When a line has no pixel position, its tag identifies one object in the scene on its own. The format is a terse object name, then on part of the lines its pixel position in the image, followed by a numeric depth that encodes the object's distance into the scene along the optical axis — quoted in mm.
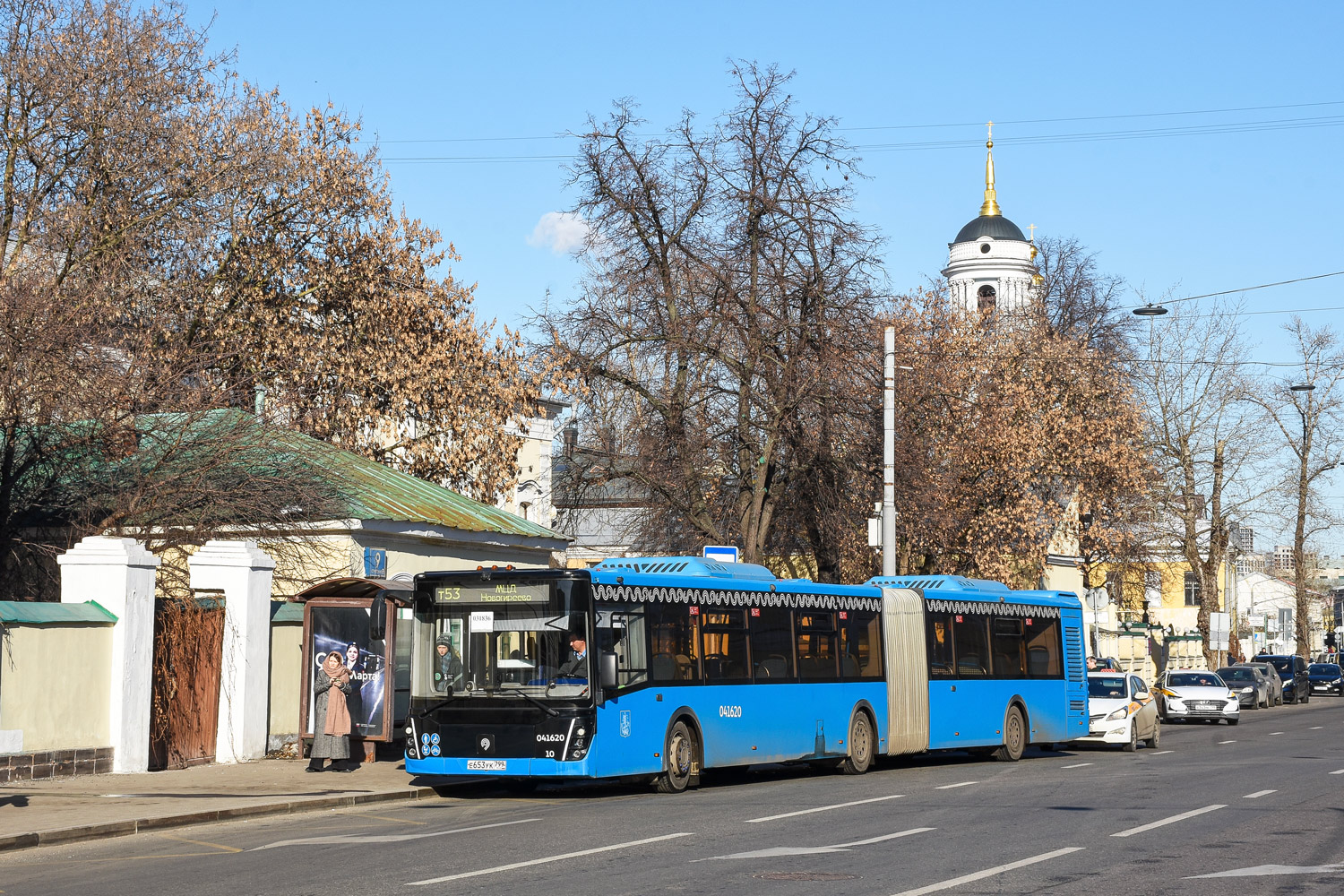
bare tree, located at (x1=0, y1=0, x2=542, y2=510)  30766
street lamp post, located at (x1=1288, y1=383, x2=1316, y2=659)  67625
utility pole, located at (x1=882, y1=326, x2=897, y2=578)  29562
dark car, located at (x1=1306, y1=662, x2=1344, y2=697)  69375
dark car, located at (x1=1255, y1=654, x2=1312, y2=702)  61750
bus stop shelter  21688
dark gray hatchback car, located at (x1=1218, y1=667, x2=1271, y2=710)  54938
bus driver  18062
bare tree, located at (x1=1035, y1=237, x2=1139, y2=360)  59531
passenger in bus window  18484
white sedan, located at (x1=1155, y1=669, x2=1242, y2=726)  42406
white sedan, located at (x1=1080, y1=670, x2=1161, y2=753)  30406
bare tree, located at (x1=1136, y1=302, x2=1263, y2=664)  58469
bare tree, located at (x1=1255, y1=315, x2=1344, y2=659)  65750
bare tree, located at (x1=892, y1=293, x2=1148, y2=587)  42719
